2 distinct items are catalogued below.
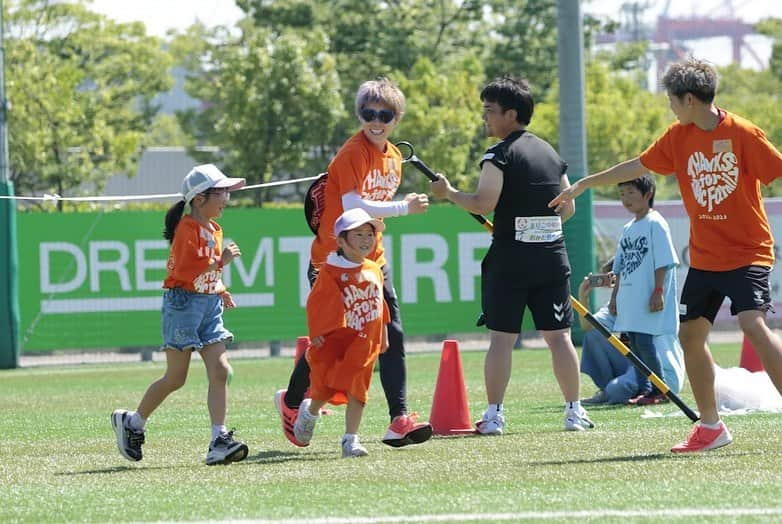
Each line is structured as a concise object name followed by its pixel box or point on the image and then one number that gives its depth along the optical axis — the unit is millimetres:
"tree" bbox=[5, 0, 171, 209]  80937
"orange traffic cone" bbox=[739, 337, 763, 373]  26000
